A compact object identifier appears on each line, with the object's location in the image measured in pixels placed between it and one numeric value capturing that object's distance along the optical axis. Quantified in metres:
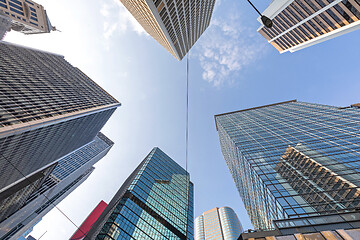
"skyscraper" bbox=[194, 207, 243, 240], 120.81
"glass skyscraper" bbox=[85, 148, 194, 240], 36.69
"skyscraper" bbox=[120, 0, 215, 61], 37.22
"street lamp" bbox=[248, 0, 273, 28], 6.91
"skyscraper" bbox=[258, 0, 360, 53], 34.94
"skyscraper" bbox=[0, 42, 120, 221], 44.77
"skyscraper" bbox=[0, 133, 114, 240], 84.86
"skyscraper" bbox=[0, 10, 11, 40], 58.90
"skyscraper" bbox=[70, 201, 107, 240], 116.96
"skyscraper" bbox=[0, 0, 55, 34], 65.31
